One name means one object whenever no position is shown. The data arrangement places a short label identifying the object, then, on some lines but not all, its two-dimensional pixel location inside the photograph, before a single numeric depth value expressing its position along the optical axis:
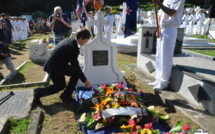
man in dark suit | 3.35
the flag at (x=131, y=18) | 5.66
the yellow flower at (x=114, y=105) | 2.93
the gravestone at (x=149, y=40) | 5.28
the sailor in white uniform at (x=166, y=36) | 3.29
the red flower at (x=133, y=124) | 2.32
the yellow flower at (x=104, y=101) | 2.99
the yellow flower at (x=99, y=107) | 2.84
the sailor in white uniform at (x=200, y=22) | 15.96
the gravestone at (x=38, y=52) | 7.19
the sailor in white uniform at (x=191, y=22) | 16.31
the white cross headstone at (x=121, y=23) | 13.47
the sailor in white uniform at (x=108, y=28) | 9.23
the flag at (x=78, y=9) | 13.97
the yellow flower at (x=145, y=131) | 2.12
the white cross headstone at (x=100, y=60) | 4.31
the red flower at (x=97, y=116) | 2.74
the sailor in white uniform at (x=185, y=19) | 17.55
